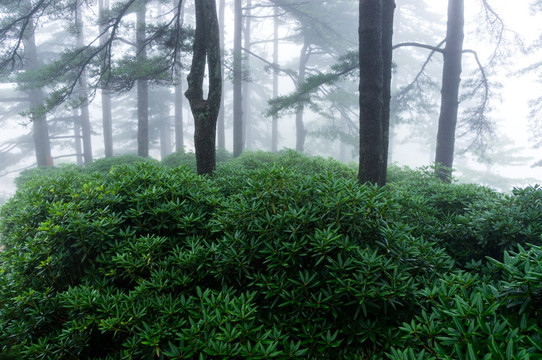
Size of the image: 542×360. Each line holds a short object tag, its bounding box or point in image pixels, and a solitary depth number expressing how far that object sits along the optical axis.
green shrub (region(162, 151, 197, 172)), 11.95
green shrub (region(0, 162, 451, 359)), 2.17
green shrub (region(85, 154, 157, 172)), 11.29
